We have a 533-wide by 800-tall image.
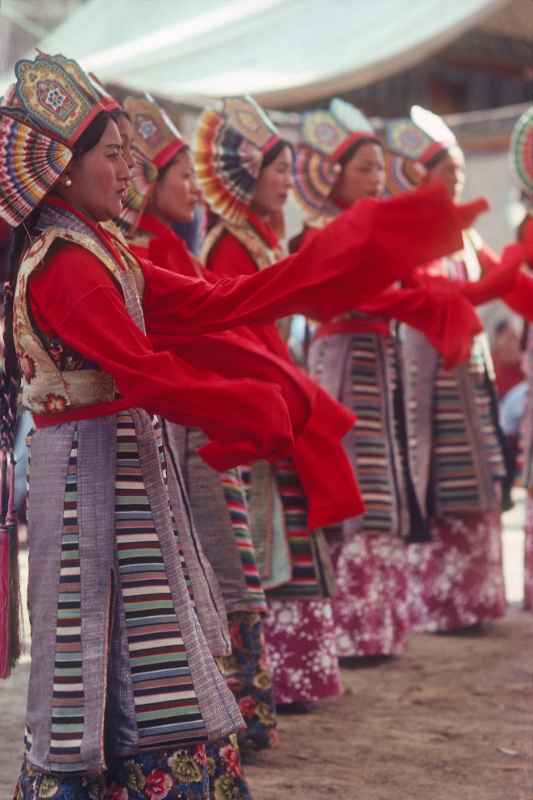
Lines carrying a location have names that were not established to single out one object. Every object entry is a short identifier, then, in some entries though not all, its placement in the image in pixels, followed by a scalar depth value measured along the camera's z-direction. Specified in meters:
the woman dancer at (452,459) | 8.82
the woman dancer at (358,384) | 8.08
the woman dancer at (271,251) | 6.72
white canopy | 11.14
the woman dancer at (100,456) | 4.19
